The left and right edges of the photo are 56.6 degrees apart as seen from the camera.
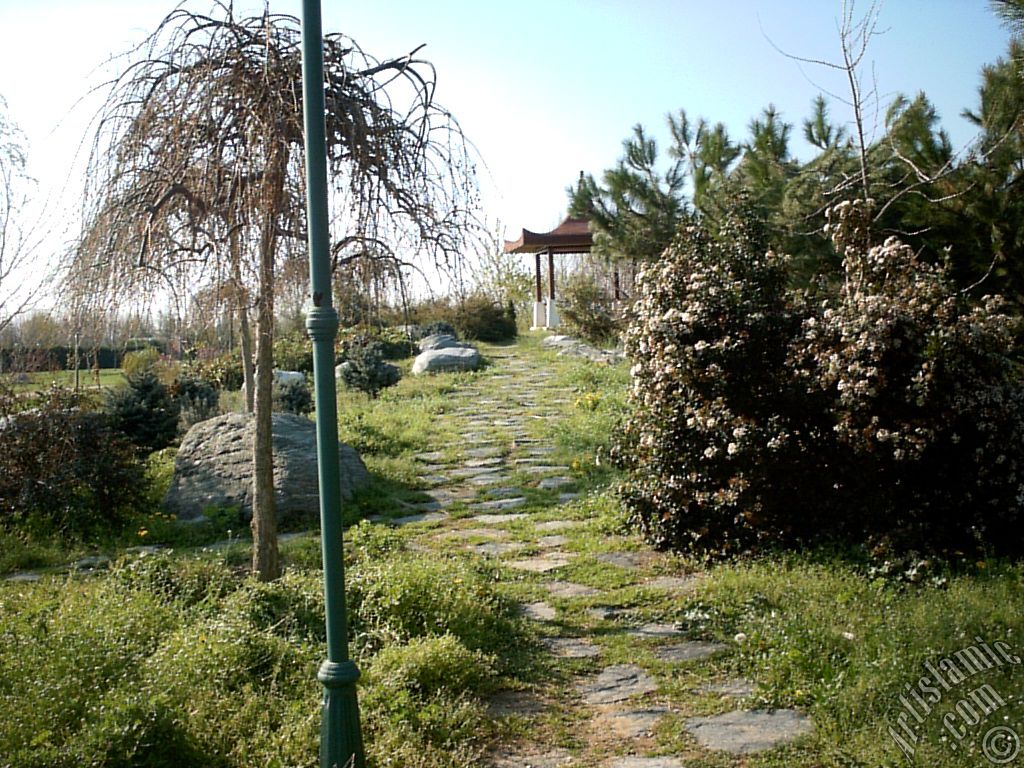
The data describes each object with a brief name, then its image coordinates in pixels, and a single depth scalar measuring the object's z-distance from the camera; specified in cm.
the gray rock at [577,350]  1824
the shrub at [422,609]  488
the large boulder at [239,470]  804
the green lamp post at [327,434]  341
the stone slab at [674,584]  582
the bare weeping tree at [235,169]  477
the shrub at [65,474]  769
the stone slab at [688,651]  473
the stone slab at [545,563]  637
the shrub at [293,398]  1303
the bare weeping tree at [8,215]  1266
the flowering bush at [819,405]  553
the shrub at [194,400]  1267
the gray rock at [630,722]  399
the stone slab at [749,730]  375
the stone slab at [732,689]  427
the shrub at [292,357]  1898
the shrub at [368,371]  1634
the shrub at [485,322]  2488
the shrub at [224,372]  1698
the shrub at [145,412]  1073
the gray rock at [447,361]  1873
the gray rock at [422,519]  787
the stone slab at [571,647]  487
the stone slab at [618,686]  437
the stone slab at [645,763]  365
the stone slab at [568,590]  583
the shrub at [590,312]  2023
